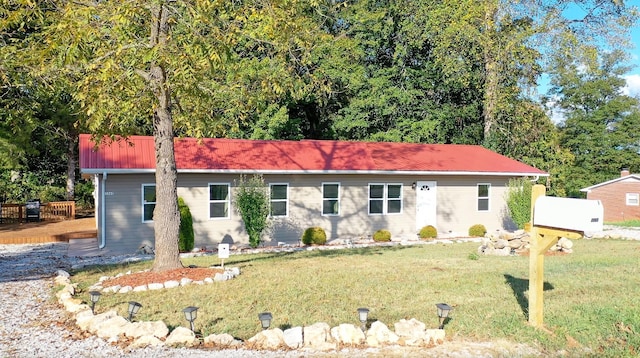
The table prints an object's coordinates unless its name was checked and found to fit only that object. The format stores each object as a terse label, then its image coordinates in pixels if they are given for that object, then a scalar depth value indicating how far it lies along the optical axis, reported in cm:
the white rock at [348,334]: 606
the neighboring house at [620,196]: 3516
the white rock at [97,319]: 660
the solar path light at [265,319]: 605
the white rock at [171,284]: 928
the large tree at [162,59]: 825
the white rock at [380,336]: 605
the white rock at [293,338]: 595
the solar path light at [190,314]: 619
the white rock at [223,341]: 600
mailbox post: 601
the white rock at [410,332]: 605
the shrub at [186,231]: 1559
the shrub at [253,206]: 1590
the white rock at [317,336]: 598
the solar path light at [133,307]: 671
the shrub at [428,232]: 1894
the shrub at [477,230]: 1983
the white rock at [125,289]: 903
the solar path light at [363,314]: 613
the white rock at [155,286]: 918
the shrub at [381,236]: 1828
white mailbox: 597
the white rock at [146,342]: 601
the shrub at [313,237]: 1738
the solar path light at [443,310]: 629
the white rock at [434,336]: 610
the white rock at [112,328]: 633
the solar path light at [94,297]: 743
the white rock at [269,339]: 594
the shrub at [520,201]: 1878
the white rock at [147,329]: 623
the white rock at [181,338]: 603
